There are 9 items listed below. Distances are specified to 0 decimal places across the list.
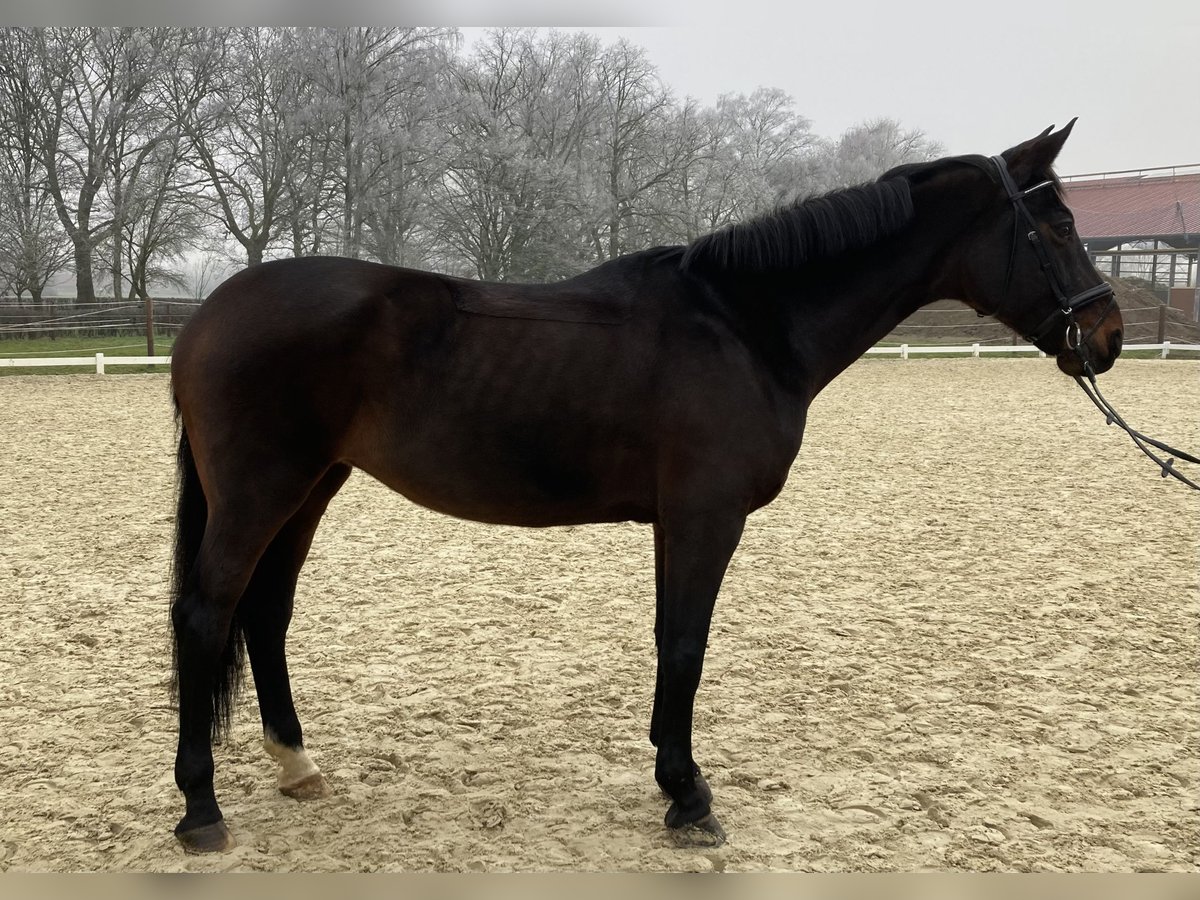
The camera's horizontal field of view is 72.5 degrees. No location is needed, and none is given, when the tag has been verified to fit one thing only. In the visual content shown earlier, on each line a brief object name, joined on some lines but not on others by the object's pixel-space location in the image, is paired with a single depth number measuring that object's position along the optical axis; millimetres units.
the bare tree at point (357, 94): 17594
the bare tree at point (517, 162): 18766
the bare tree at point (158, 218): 19984
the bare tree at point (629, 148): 22328
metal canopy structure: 31031
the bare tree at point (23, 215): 18672
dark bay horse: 2590
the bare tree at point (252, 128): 17797
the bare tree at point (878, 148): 33656
